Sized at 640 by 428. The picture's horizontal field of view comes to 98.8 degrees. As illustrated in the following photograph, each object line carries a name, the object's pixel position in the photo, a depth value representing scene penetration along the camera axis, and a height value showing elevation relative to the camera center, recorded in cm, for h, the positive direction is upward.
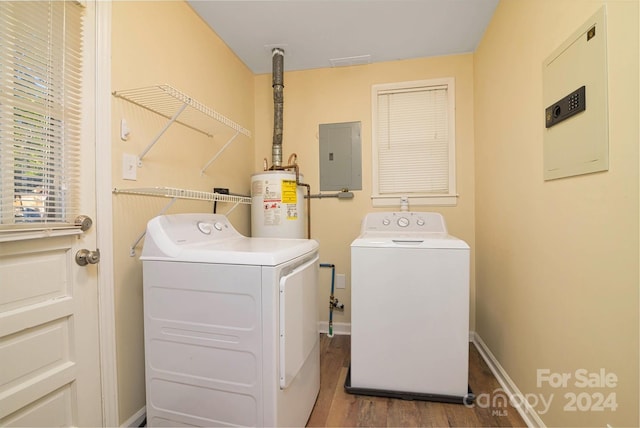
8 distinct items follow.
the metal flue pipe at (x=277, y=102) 231 +96
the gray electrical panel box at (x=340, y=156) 251 +52
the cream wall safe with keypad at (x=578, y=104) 92 +40
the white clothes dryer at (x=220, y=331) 107 -49
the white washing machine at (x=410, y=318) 152 -61
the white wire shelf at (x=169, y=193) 123 +10
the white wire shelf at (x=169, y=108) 129 +58
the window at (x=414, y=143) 238 +62
